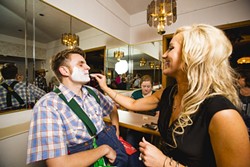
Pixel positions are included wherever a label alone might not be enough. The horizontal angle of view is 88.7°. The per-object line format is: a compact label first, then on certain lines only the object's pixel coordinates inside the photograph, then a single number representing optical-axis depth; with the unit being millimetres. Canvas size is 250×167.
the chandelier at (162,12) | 1973
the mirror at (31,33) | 1274
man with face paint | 798
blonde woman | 578
